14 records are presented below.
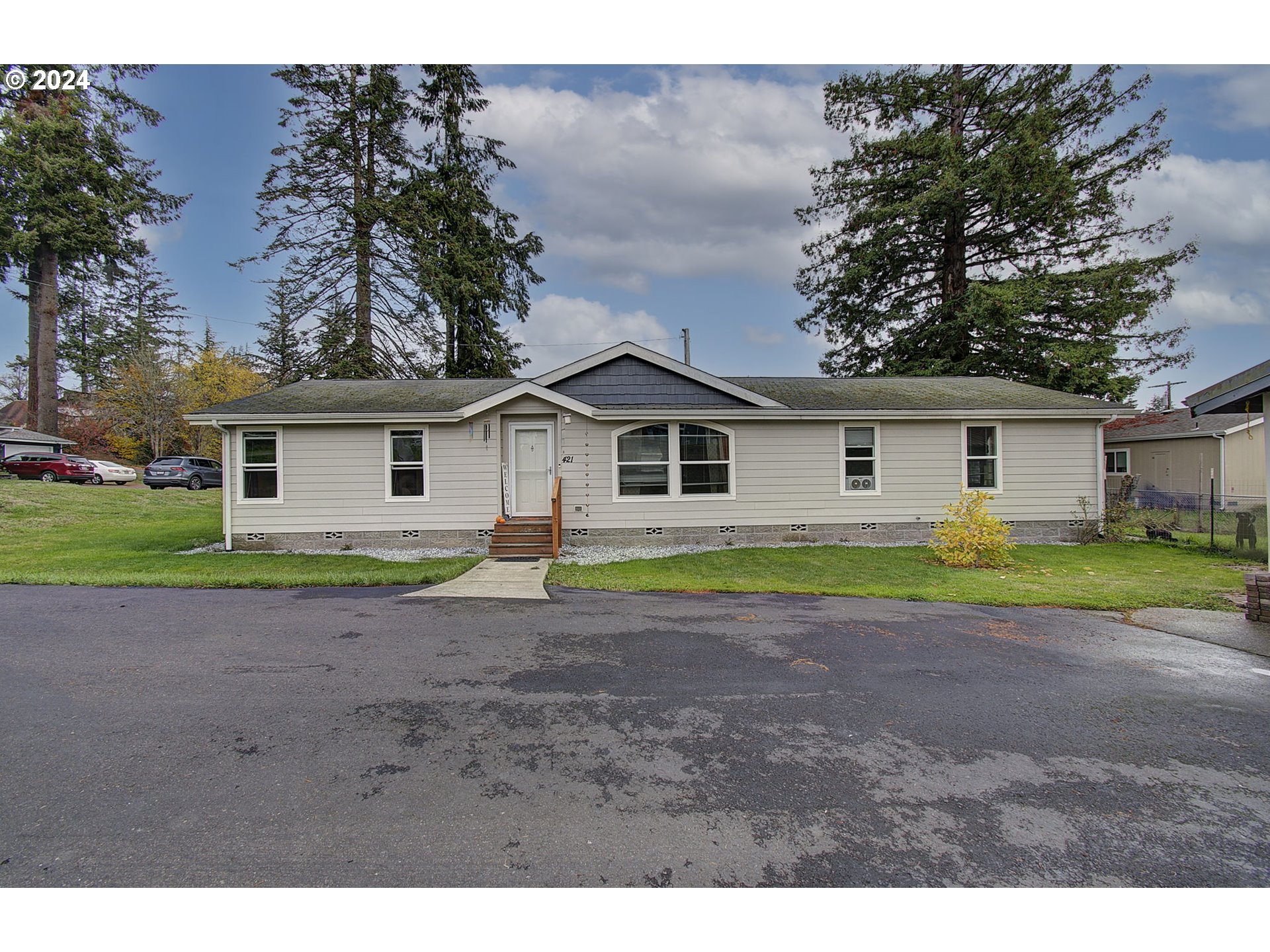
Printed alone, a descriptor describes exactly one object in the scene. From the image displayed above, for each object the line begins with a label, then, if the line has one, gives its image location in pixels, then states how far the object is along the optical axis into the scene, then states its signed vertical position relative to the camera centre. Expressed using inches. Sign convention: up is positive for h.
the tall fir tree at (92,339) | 1215.6 +356.0
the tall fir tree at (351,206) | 764.6 +406.0
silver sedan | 907.4 +32.2
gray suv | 914.1 +30.6
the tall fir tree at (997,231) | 737.6 +382.6
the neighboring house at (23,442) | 970.7 +93.5
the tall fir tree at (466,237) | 815.7 +404.5
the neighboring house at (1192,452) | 723.4 +38.3
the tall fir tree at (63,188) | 877.8 +525.6
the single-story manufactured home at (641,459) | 444.8 +22.5
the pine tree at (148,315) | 1214.9 +434.2
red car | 868.6 +41.7
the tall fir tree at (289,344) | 779.4 +216.1
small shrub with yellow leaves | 371.6 -40.4
